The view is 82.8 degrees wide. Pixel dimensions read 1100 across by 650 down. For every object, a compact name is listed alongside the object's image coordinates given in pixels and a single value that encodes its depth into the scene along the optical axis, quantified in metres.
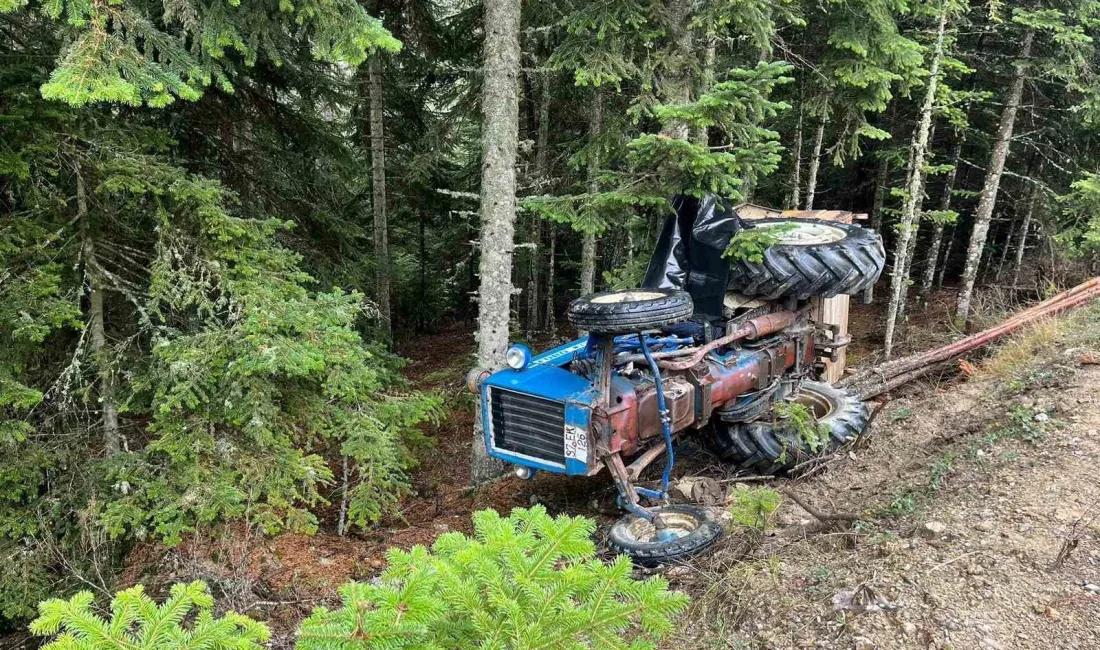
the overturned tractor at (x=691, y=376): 4.76
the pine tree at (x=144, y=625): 1.66
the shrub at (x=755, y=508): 4.16
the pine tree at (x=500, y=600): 1.85
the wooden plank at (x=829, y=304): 8.60
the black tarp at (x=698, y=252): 6.15
